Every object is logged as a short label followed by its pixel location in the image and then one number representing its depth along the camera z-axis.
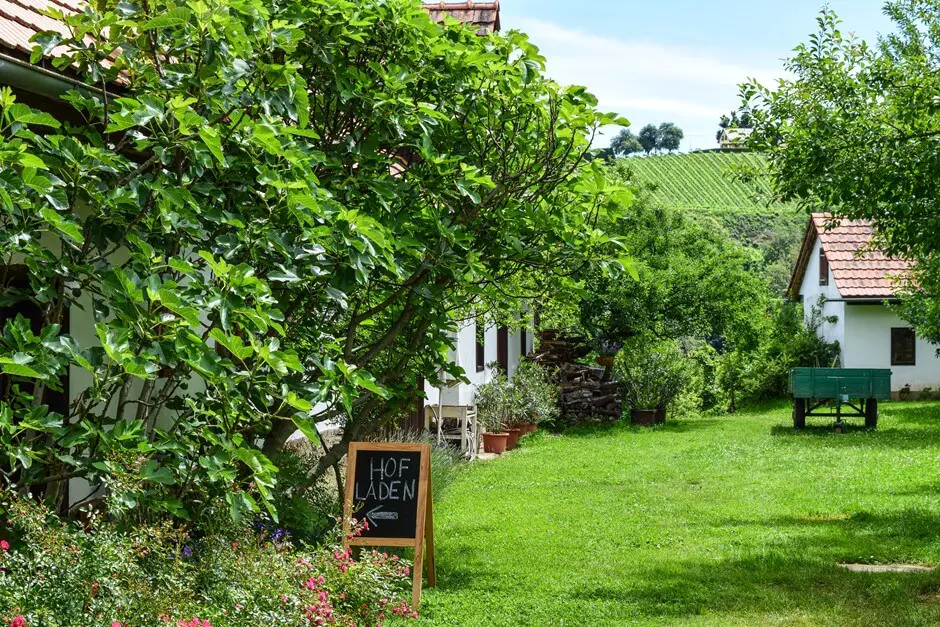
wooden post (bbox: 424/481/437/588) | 7.61
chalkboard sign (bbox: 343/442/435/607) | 7.29
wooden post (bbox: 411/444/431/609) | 6.99
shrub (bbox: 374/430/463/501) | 11.91
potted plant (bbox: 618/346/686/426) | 23.22
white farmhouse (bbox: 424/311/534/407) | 16.14
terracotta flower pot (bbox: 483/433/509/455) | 17.53
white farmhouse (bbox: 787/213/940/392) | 29.11
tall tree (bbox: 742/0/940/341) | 8.42
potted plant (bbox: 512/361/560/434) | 20.22
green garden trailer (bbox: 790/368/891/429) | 19.23
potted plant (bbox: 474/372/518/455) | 17.58
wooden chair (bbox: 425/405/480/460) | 15.66
